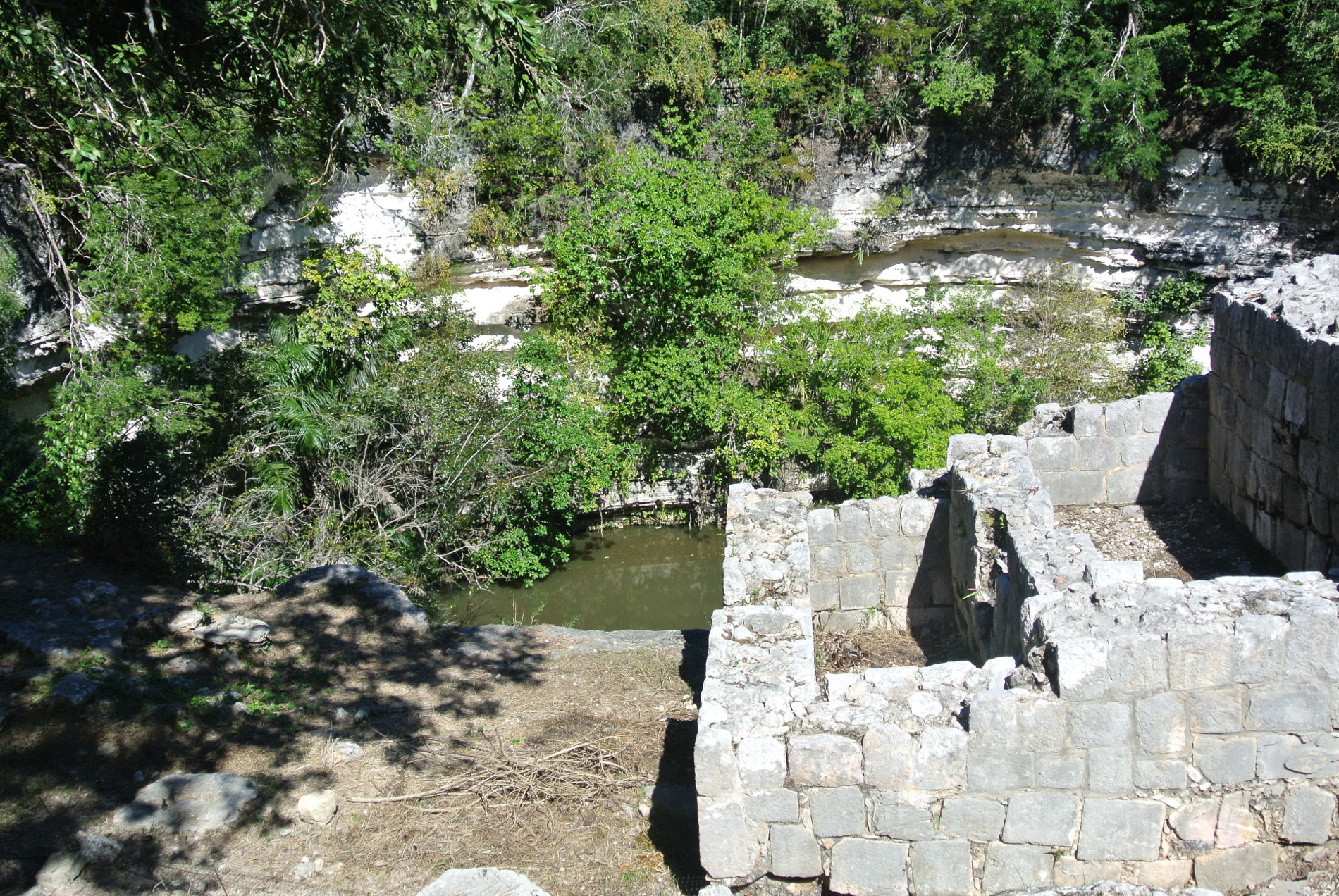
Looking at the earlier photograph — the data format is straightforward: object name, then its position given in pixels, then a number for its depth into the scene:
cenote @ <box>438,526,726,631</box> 12.57
